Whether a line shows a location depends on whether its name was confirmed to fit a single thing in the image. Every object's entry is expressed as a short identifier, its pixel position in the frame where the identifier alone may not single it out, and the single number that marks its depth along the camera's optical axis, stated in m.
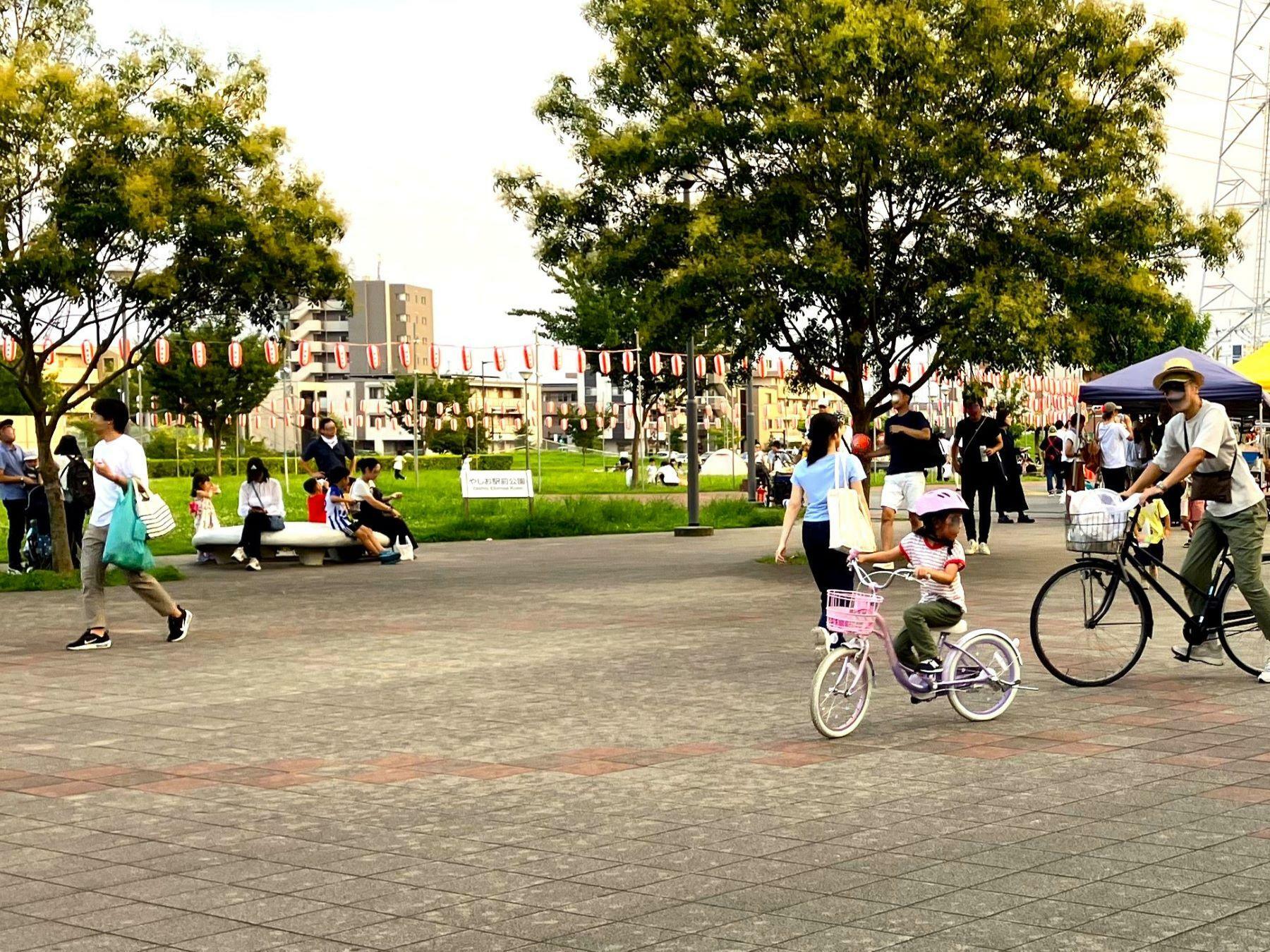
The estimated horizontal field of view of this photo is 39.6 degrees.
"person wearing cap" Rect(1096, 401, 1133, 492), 24.89
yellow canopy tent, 24.72
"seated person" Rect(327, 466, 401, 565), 21.64
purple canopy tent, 22.50
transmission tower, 77.62
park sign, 28.58
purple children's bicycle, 8.16
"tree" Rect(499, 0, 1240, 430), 17.86
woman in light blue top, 11.44
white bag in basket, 9.62
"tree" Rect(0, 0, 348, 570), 17.75
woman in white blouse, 20.89
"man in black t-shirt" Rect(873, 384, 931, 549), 16.86
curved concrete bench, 21.31
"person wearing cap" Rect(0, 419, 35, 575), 19.69
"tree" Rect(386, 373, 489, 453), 116.81
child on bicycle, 8.54
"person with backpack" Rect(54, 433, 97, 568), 18.17
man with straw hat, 9.76
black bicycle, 9.69
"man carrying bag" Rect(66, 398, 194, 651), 12.66
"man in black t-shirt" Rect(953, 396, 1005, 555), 22.31
